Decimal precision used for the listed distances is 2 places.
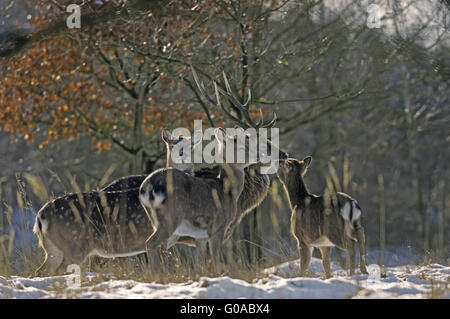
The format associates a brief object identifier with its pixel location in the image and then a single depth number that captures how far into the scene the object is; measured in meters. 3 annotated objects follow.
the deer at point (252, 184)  15.70
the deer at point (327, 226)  13.41
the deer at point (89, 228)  13.70
